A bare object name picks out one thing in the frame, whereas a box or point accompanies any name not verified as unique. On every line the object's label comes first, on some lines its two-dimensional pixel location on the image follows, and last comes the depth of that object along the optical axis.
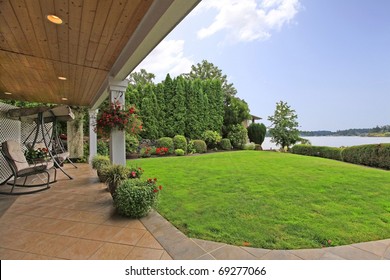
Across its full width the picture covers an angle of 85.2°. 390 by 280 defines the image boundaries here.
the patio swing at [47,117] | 5.16
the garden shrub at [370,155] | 7.52
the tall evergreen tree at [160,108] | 12.54
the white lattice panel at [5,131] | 4.96
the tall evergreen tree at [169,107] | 12.72
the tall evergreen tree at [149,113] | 12.05
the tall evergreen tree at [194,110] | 13.47
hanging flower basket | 3.84
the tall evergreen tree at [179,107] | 13.01
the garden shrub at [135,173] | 3.70
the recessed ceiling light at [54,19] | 2.31
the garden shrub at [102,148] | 9.51
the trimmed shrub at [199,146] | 12.41
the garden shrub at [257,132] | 16.08
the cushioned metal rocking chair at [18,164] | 4.01
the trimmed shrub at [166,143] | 11.33
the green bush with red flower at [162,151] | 11.00
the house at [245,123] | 15.81
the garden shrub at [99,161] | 5.46
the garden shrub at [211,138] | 13.52
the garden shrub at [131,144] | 10.23
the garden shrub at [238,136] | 14.41
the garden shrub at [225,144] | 13.91
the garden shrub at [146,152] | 10.58
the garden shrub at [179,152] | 11.14
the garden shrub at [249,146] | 14.38
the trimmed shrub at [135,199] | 2.79
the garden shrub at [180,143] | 11.71
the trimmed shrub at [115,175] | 3.53
